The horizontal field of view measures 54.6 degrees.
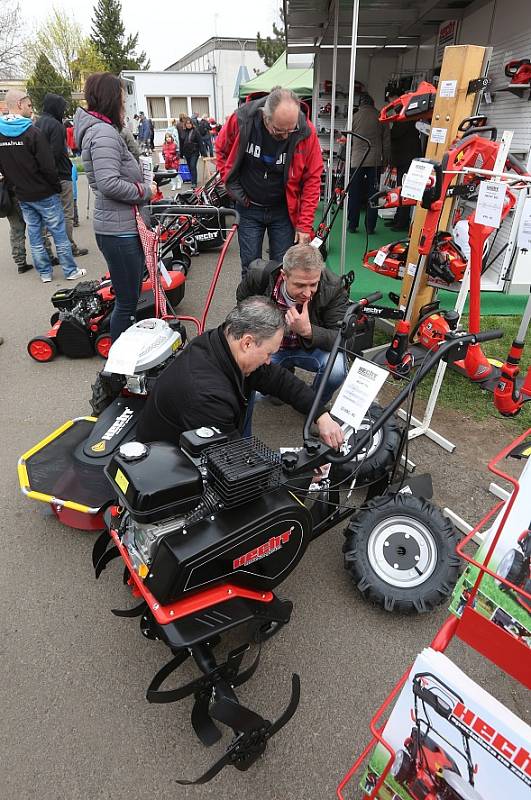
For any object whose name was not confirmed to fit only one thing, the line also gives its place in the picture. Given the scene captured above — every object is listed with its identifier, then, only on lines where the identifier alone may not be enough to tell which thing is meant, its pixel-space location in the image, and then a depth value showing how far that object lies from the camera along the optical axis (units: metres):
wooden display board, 3.72
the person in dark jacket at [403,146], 7.33
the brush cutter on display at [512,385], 2.66
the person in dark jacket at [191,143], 12.69
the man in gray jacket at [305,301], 2.84
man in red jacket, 3.59
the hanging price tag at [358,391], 1.92
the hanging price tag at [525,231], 2.58
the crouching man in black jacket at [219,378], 2.03
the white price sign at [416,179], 3.16
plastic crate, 14.27
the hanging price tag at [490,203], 2.67
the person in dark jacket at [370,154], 7.54
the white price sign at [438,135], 3.97
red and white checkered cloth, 3.63
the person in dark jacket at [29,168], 5.48
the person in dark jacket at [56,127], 6.30
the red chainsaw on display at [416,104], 5.02
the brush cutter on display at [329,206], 5.66
